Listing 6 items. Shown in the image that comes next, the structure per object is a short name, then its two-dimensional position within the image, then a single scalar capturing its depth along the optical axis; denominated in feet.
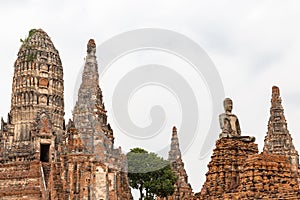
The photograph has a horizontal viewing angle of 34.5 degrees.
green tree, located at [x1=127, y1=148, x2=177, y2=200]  140.15
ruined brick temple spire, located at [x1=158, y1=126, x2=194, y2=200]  165.13
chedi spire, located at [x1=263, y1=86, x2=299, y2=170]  122.01
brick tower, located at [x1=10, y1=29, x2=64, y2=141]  144.87
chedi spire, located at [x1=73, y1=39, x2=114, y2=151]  134.10
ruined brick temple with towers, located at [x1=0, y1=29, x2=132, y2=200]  124.36
